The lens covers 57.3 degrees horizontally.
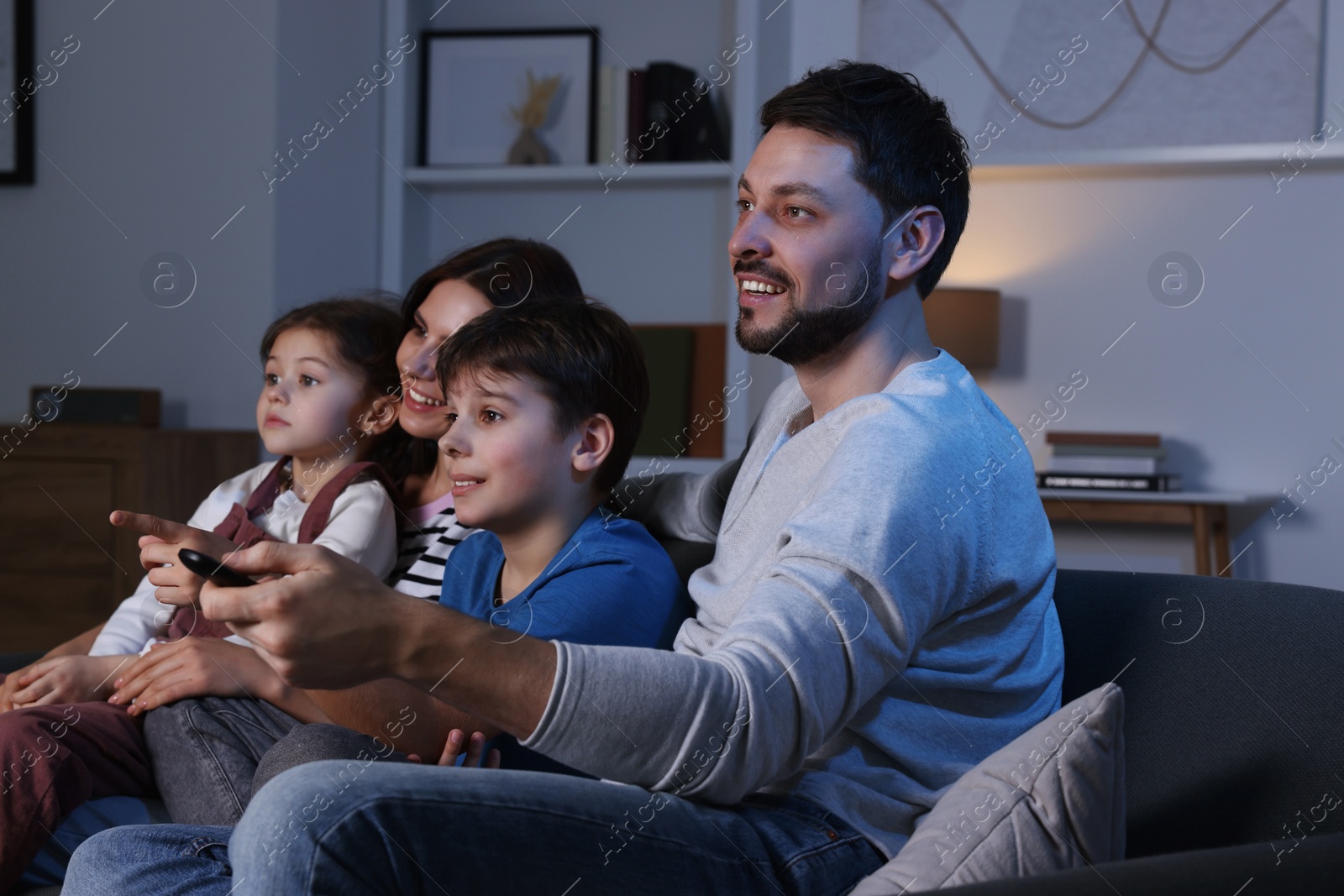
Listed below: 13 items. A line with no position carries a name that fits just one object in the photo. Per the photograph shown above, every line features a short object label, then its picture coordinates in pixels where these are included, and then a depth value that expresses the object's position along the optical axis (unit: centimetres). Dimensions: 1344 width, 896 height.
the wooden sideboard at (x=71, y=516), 268
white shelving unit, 352
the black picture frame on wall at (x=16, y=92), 304
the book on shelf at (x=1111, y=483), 325
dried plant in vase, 353
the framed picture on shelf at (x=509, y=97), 354
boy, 127
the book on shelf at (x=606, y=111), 350
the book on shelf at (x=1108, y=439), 329
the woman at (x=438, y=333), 168
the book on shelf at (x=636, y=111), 345
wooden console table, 317
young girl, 129
